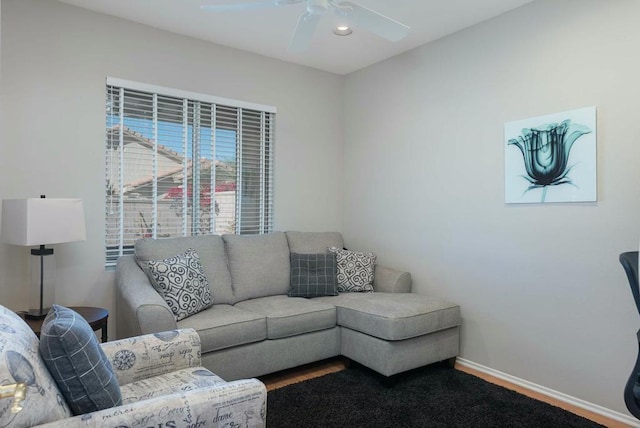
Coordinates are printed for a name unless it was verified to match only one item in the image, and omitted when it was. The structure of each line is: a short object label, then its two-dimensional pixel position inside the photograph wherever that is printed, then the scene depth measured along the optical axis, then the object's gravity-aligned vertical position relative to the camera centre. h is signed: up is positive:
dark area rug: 2.45 -1.18
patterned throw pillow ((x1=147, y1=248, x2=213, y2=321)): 2.81 -0.48
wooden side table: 2.44 -0.63
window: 3.32 +0.42
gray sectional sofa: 2.72 -0.70
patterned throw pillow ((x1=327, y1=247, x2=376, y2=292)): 3.73 -0.50
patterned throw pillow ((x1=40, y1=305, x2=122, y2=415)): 1.37 -0.50
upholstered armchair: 1.21 -0.59
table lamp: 2.46 -0.06
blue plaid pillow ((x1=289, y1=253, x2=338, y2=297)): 3.58 -0.51
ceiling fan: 2.26 +1.10
